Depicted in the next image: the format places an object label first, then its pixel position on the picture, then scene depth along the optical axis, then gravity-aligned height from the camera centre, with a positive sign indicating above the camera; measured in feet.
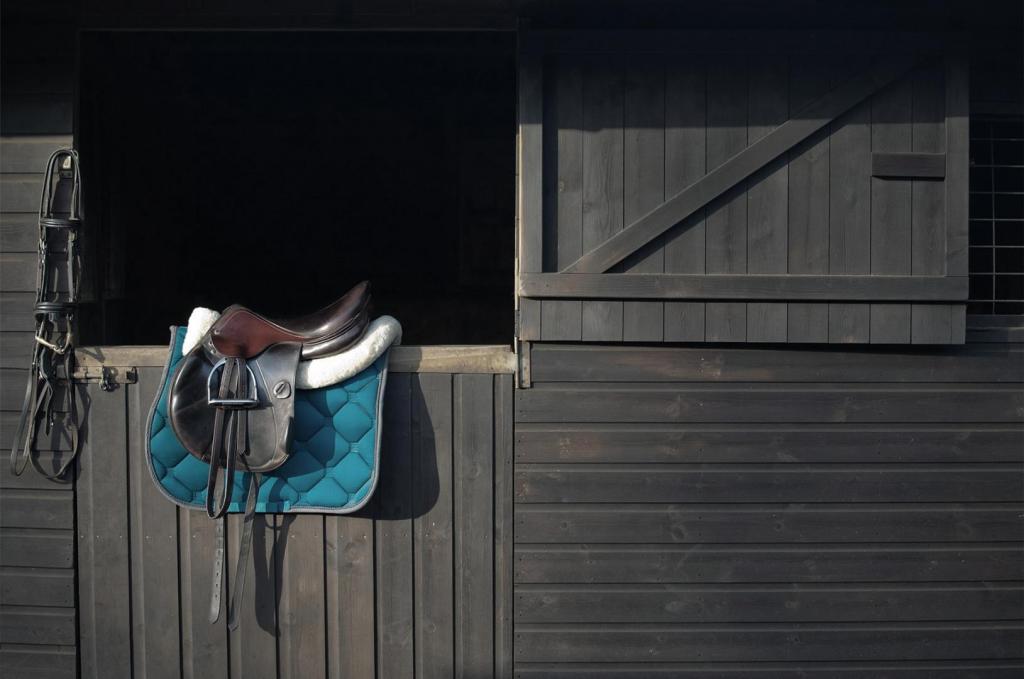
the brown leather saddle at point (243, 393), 8.46 -0.64
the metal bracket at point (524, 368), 9.09 -0.41
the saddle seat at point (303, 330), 8.56 +0.00
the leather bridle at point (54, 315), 9.01 +0.16
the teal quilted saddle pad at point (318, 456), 8.86 -1.33
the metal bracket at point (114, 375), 9.20 -0.50
